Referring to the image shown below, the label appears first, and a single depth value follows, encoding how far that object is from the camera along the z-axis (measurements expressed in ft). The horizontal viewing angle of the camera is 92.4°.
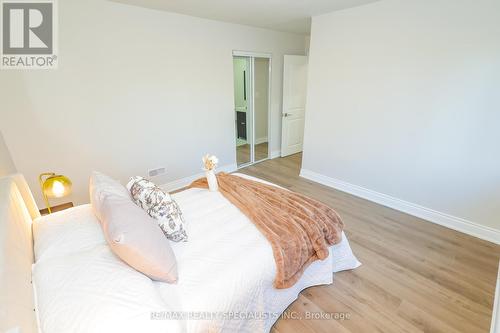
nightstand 6.86
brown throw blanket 5.12
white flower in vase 7.48
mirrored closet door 14.43
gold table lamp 5.71
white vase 7.48
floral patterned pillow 5.01
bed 3.07
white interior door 14.49
